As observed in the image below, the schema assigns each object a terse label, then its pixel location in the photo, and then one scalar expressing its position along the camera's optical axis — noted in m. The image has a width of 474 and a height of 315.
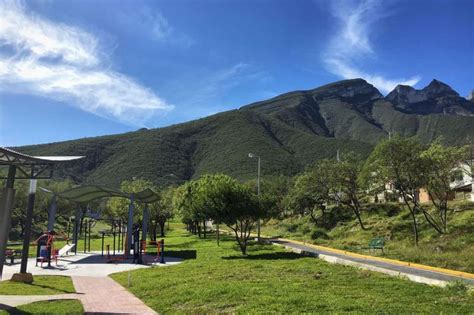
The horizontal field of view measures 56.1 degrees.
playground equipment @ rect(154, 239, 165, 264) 22.96
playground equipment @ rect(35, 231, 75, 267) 21.22
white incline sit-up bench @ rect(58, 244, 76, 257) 23.68
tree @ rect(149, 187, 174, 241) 45.60
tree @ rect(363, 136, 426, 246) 30.17
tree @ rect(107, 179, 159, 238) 43.03
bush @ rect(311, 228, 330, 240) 38.69
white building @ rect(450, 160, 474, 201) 32.72
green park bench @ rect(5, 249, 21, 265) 20.84
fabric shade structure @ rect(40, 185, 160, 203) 25.96
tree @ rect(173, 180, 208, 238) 43.81
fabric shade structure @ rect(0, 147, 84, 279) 11.02
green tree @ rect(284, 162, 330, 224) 49.06
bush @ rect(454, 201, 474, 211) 39.64
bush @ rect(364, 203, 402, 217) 46.91
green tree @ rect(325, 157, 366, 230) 45.88
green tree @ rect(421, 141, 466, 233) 29.06
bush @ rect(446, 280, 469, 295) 11.33
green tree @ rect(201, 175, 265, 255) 24.88
